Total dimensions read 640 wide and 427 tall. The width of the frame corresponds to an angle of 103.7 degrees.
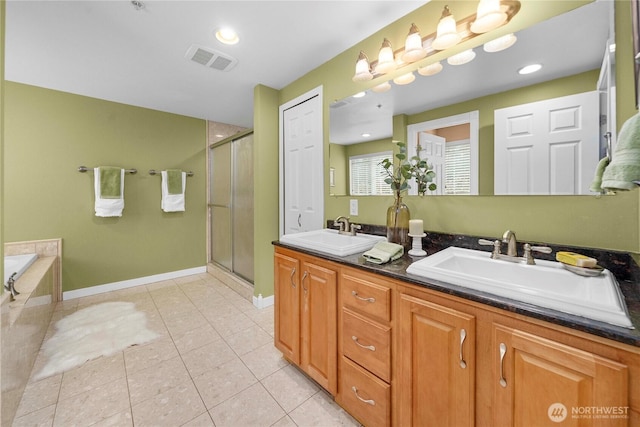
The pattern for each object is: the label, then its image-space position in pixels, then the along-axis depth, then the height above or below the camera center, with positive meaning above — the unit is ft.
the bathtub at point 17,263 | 6.74 -1.54
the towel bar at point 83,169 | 9.29 +1.60
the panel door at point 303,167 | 7.33 +1.40
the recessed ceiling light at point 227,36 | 5.82 +4.20
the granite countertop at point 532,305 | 2.04 -0.86
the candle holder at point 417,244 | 4.45 -0.59
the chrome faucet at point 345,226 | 6.19 -0.37
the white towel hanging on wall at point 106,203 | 9.41 +0.32
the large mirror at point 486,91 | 3.45 +2.10
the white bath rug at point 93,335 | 5.87 -3.38
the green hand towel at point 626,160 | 2.13 +0.45
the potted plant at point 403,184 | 4.96 +0.54
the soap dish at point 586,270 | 2.98 -0.72
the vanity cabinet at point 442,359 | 2.10 -1.64
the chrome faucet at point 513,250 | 3.54 -0.57
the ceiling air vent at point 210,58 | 6.50 +4.19
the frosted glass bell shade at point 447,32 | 4.34 +3.13
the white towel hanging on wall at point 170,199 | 11.03 +0.55
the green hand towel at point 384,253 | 3.90 -0.67
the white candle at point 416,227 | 4.49 -0.29
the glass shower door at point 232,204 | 9.98 +0.33
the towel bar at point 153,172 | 10.84 +1.72
